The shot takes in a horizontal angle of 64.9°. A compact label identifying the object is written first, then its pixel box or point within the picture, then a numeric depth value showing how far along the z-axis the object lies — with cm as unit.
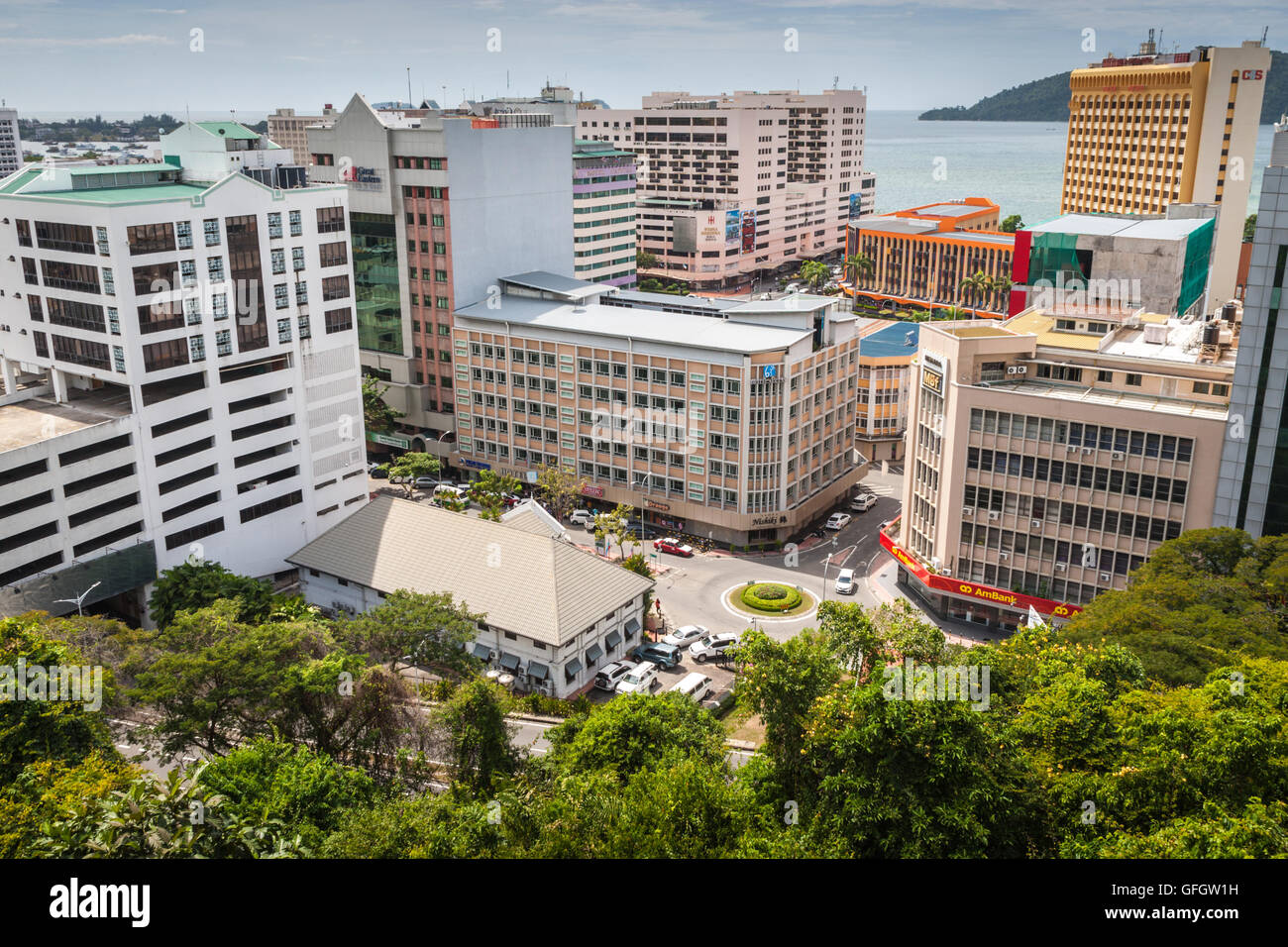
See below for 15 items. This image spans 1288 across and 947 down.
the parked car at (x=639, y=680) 5238
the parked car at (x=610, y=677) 5284
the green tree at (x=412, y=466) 7544
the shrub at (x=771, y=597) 6144
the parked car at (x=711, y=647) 5619
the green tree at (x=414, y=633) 4600
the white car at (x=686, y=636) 5712
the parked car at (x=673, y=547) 6981
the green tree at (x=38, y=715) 3209
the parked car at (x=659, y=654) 5534
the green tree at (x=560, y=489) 7081
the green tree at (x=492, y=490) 6838
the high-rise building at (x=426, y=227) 8119
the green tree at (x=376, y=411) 8250
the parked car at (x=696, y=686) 5103
